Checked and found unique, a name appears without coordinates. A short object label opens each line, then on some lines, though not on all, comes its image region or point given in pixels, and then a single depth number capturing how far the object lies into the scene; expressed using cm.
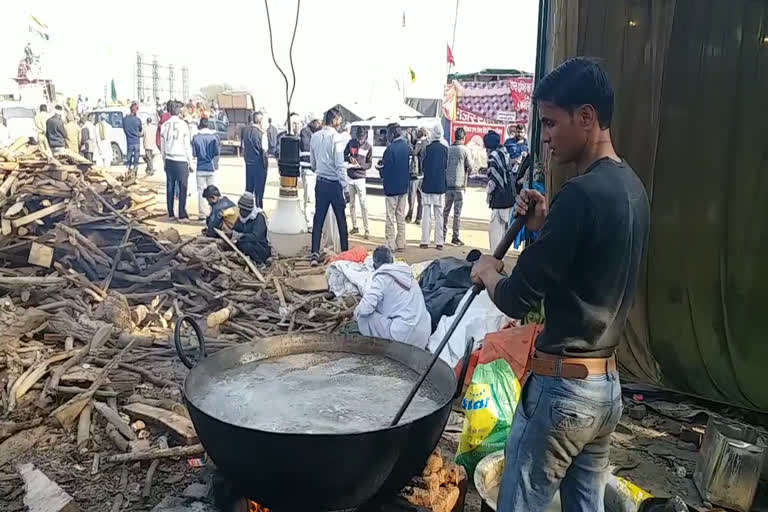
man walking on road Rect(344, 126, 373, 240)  1140
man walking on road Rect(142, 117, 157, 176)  1883
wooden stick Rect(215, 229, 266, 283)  770
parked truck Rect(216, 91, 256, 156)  3275
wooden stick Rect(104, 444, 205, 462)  376
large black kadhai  215
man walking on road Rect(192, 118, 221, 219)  1169
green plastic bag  371
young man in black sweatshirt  197
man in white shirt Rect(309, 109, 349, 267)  887
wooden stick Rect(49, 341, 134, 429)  421
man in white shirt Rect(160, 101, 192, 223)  1147
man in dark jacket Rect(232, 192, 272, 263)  842
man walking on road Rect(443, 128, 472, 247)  1075
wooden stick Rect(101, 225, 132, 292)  689
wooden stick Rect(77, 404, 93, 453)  397
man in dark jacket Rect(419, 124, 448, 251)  1055
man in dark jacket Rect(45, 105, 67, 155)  1388
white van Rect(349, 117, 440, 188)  1916
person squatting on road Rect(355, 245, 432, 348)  546
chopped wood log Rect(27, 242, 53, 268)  707
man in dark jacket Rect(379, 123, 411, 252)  1055
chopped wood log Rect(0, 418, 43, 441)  408
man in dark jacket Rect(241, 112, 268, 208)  1198
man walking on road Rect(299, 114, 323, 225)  1339
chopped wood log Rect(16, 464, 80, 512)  314
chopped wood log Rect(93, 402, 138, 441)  407
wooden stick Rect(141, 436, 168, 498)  349
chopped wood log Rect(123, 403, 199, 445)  396
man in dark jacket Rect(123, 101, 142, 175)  1820
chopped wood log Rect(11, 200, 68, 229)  803
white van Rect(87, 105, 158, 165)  2334
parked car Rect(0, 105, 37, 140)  2239
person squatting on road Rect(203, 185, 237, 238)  857
